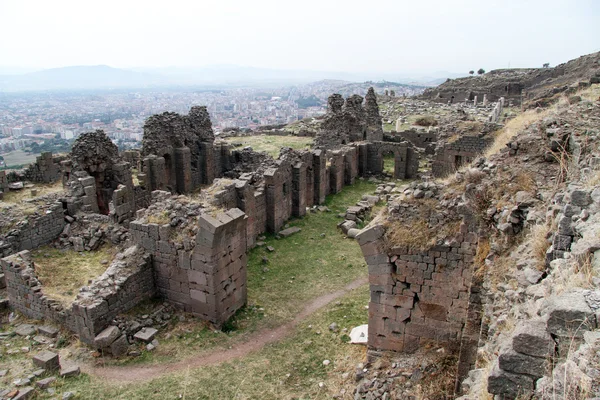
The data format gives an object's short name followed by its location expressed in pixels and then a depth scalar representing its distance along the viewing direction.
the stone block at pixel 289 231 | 18.62
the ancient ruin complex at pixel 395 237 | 4.77
